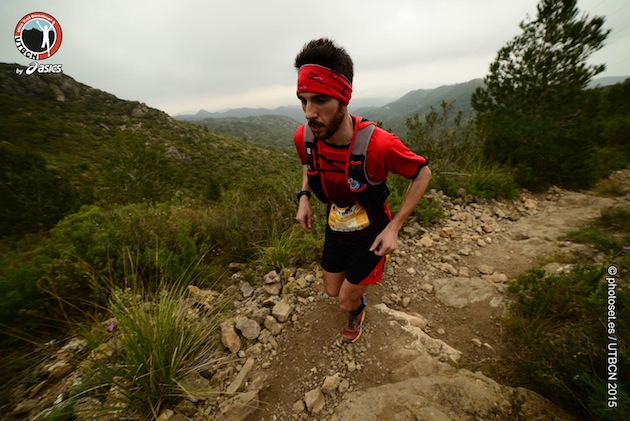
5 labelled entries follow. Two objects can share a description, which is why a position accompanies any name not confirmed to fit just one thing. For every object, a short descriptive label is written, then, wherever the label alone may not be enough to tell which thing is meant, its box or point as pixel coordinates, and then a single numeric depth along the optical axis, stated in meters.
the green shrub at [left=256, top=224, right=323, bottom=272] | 3.25
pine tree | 5.62
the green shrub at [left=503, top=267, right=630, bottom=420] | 1.43
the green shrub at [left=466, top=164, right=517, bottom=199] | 4.93
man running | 1.72
